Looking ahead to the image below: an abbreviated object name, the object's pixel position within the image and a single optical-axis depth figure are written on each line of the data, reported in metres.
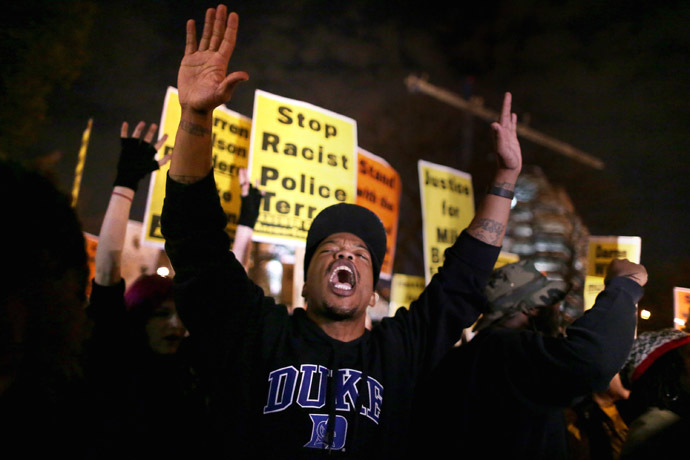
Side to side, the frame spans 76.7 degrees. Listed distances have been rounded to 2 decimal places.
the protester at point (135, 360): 1.35
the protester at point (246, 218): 2.49
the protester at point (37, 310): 0.80
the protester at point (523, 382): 1.24
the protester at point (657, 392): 1.12
